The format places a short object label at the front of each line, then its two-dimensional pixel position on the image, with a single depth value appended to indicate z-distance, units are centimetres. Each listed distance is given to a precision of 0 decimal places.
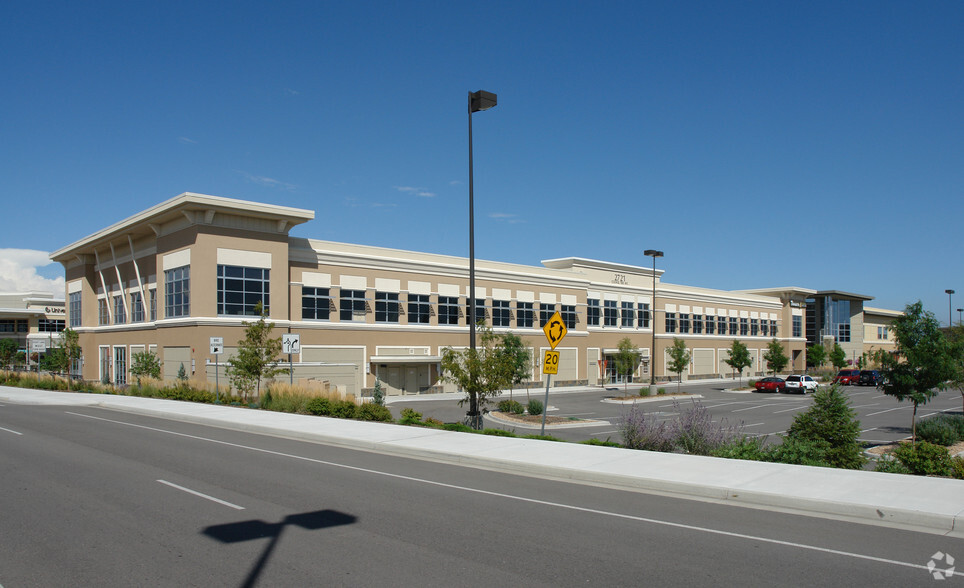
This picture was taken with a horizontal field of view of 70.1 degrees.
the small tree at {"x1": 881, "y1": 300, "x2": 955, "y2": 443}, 2156
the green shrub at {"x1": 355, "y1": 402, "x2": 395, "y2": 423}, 2295
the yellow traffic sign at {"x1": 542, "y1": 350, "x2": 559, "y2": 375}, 1758
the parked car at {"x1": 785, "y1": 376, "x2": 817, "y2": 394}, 5322
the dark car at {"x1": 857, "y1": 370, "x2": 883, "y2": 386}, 6144
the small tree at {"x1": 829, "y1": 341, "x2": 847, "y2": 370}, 8494
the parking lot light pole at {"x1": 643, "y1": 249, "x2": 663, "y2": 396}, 5519
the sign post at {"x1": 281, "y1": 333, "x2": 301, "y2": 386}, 2769
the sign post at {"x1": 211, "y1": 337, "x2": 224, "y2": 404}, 2884
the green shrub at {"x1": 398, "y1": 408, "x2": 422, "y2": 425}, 2130
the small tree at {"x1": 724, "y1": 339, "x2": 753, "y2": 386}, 6300
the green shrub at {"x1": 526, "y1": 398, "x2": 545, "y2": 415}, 3095
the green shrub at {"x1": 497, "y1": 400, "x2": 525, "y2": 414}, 3189
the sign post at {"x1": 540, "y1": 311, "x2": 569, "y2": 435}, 1769
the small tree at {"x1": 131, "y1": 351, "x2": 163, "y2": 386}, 3953
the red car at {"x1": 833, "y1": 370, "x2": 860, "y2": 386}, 6338
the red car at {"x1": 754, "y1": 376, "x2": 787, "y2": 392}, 5509
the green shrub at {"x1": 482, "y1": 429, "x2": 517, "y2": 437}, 1818
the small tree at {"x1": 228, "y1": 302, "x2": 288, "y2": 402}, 3002
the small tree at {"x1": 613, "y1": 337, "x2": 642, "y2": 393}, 5334
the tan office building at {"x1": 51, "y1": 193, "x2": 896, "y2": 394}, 3772
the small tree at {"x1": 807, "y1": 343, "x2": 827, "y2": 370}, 8162
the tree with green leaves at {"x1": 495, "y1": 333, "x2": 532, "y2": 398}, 4419
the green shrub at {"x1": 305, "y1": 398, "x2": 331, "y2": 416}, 2433
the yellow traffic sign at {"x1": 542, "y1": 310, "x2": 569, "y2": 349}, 1780
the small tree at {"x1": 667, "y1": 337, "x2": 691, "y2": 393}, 5772
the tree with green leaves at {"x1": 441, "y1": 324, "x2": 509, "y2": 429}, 2258
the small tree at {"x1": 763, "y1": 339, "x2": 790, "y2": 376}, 6669
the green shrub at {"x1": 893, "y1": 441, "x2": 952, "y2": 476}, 1191
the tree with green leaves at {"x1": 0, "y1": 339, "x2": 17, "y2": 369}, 7344
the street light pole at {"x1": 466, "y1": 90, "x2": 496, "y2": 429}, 1962
